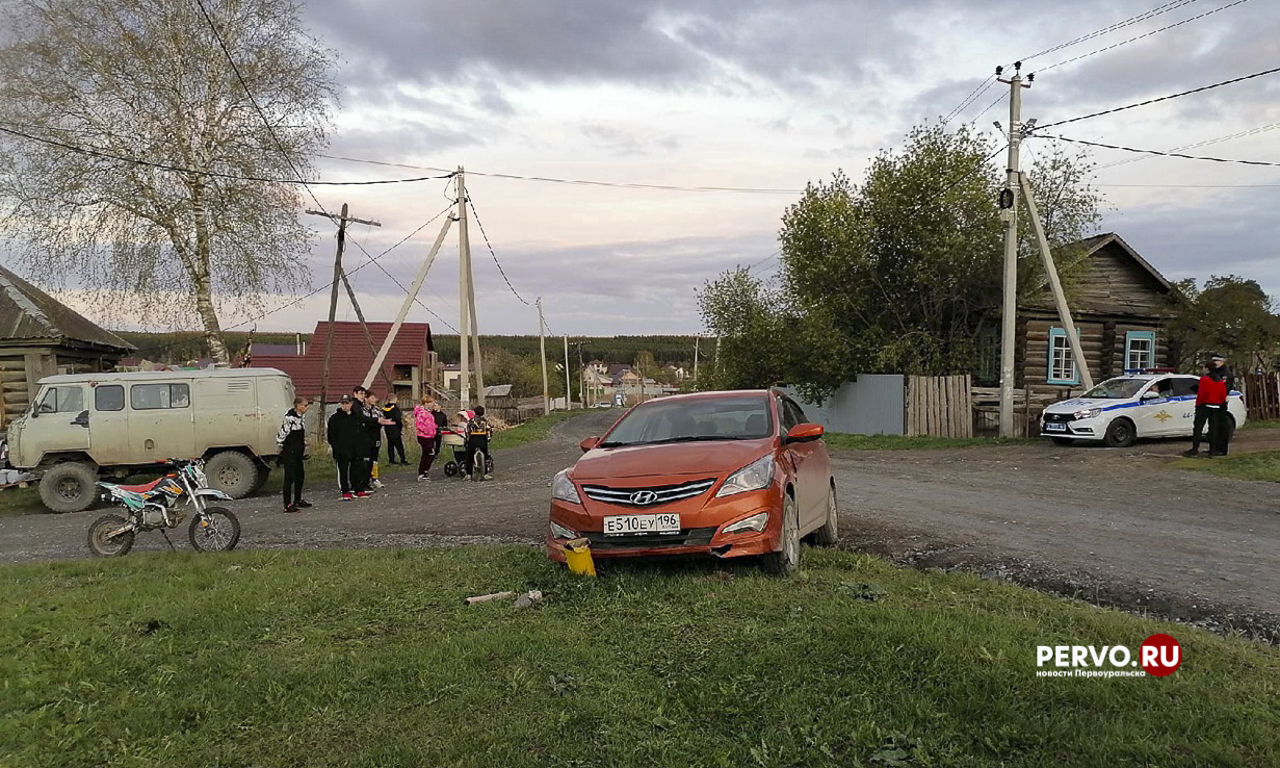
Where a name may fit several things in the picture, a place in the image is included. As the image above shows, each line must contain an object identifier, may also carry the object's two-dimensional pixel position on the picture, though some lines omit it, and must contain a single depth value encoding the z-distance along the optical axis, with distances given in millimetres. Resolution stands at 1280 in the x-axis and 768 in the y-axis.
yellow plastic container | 6168
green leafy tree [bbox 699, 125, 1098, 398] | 23781
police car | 17531
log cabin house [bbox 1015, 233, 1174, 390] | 26500
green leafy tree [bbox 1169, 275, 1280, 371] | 23734
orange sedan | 6000
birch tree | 20141
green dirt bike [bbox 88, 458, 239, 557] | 9289
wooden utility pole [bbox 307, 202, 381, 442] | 23797
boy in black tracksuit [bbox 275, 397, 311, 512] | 12734
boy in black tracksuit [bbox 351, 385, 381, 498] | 13852
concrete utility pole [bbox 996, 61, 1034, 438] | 19562
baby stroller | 16594
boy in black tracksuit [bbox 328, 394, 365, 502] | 13539
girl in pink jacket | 17031
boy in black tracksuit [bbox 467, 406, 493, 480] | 16281
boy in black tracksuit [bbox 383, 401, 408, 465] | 18562
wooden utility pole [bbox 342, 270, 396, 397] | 24344
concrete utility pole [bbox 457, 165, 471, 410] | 23391
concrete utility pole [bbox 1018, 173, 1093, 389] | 19797
